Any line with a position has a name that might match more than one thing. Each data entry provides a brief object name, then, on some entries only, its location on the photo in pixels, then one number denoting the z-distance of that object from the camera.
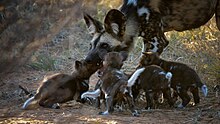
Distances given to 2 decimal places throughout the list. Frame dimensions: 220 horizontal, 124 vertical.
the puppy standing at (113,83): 10.12
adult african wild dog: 12.12
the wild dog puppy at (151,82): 10.53
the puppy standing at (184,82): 11.07
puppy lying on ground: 11.55
